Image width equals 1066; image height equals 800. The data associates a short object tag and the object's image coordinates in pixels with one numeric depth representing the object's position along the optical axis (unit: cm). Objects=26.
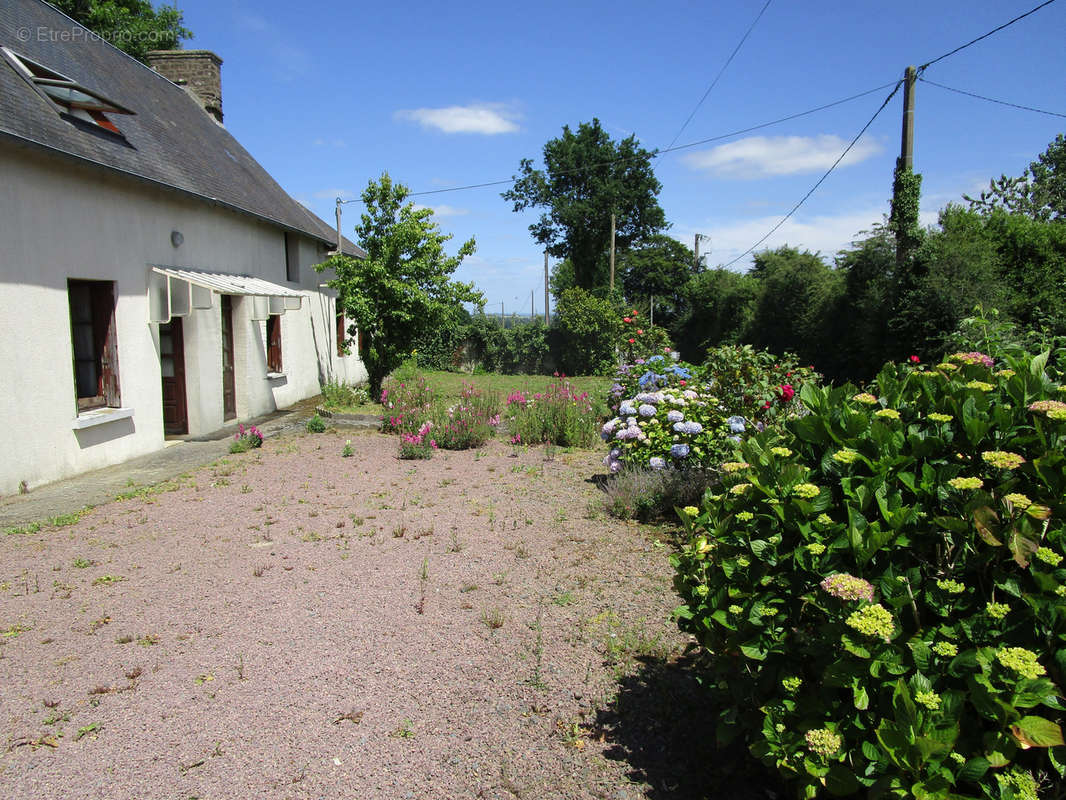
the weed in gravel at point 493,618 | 395
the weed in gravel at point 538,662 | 333
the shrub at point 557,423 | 1005
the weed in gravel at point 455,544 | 533
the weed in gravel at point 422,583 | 425
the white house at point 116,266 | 707
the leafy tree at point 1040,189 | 3516
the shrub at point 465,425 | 991
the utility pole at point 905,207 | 1400
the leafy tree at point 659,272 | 4434
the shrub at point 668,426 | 612
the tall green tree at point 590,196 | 4441
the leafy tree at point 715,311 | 2605
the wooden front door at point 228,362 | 1207
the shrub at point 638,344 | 1024
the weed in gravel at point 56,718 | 305
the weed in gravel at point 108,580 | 470
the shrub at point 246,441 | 945
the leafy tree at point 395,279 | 1307
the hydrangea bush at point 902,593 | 173
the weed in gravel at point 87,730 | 295
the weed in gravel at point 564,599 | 429
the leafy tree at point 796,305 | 1853
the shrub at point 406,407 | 1052
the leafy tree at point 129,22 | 1928
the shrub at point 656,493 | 608
